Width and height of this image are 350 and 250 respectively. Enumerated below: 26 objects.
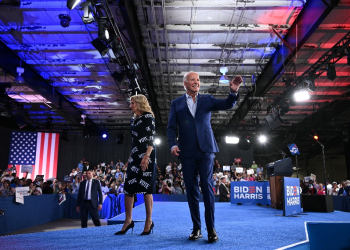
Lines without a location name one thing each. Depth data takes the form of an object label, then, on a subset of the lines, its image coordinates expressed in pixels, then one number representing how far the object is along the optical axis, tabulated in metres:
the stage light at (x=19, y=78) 9.08
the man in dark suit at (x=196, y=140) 2.24
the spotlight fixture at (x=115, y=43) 7.11
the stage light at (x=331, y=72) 8.10
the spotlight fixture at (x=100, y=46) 7.23
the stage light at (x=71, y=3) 5.31
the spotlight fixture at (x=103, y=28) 6.48
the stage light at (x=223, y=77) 8.79
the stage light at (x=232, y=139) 17.55
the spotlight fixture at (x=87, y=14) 6.00
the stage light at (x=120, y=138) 18.51
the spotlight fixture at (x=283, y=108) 11.33
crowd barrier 6.87
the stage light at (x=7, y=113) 12.31
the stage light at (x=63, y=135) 17.06
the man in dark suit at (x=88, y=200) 6.73
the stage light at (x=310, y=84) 9.08
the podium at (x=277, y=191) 5.28
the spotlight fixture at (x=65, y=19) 6.44
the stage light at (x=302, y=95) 9.77
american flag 16.16
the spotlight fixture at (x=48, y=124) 15.71
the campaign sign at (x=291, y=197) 4.21
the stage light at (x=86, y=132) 16.58
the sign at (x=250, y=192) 6.62
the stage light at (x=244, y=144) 19.25
